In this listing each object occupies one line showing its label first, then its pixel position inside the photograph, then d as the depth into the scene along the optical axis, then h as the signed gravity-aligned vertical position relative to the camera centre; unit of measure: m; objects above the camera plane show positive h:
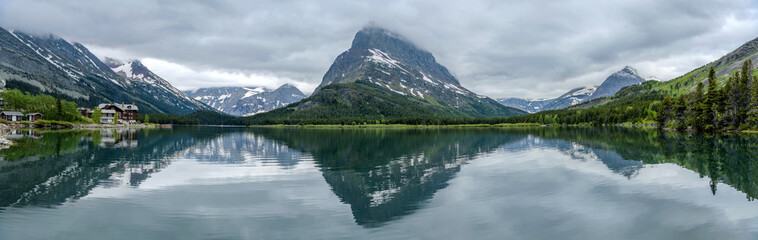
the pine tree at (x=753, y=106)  90.38 +3.76
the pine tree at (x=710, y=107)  100.42 +3.97
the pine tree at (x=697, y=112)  103.94 +2.94
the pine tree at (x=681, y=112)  114.49 +3.30
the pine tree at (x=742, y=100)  96.06 +5.56
